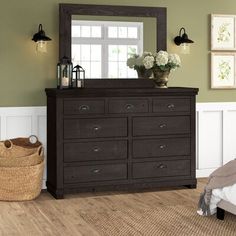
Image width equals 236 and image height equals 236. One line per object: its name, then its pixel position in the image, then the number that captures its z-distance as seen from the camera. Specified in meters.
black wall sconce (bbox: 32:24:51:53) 5.74
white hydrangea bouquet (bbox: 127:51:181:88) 5.94
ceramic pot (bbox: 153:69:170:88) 6.01
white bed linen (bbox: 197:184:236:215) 4.51
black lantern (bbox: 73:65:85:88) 5.90
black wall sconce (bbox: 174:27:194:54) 6.29
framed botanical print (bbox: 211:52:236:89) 6.59
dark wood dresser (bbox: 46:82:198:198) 5.57
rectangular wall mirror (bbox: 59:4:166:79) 5.95
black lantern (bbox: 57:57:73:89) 5.82
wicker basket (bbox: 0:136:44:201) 5.46
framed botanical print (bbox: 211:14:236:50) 6.56
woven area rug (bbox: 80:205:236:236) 4.44
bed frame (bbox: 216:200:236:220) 4.57
